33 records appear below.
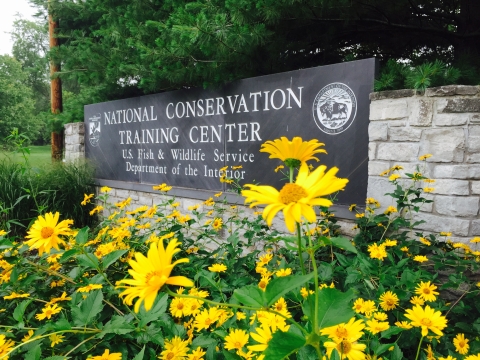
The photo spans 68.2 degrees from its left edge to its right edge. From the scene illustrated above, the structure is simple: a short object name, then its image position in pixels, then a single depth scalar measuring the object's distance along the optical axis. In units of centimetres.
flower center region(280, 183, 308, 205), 61
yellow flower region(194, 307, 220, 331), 96
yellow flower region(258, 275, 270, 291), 119
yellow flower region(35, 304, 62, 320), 110
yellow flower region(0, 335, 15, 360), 82
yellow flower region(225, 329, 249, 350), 85
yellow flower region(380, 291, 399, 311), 113
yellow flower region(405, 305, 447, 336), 81
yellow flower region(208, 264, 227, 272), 133
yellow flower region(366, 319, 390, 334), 88
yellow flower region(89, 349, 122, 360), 85
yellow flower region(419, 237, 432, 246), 189
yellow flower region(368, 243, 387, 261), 142
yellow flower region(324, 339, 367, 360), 68
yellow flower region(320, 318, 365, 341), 70
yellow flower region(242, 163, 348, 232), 57
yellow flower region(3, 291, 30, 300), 120
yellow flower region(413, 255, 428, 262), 162
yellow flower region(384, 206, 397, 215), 211
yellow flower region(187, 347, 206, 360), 86
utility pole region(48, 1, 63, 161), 656
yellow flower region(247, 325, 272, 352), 72
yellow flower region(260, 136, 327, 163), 75
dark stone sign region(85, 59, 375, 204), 273
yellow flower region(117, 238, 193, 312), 55
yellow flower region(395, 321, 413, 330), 90
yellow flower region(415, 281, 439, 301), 116
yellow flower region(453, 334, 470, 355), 105
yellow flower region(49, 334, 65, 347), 97
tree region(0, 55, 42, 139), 2061
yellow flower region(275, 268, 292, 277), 126
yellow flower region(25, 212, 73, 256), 96
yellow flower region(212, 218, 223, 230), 200
